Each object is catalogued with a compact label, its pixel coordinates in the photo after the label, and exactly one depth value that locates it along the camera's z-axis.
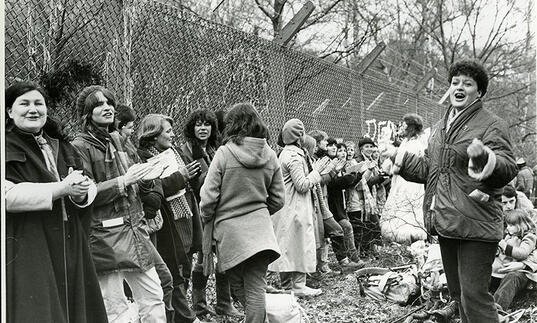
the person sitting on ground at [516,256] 6.23
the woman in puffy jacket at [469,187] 4.26
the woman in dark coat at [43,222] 3.32
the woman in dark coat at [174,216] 5.36
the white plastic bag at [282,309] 5.28
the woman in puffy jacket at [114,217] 4.27
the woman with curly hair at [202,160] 5.96
